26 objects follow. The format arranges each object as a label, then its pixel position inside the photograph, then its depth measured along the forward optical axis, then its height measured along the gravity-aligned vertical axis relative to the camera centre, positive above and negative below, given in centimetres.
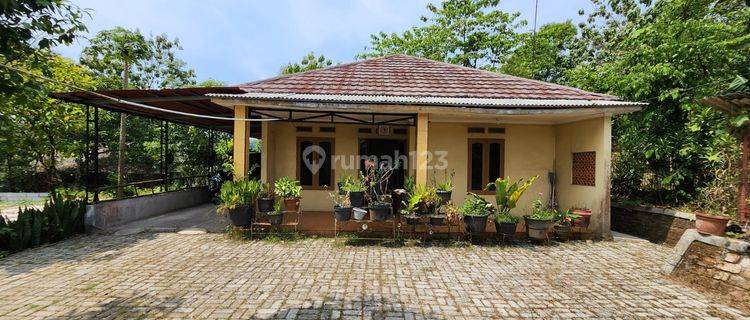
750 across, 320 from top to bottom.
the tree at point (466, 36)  1992 +803
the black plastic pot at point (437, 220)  610 -116
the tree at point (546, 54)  1925 +692
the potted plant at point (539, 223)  619 -123
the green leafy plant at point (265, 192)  645 -69
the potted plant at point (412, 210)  607 -99
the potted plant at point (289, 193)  658 -71
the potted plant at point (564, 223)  644 -128
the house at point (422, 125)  639 +91
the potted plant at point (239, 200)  610 -81
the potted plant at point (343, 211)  613 -100
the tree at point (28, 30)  364 +172
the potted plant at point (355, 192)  626 -65
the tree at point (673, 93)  667 +156
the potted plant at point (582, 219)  655 -119
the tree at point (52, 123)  785 +95
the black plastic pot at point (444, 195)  641 -71
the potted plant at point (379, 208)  606 -93
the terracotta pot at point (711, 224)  456 -89
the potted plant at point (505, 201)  616 -79
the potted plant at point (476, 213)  602 -102
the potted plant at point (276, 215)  624 -111
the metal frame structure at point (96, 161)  702 -13
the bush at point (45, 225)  542 -128
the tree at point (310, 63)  2253 +699
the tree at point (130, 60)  1158 +453
